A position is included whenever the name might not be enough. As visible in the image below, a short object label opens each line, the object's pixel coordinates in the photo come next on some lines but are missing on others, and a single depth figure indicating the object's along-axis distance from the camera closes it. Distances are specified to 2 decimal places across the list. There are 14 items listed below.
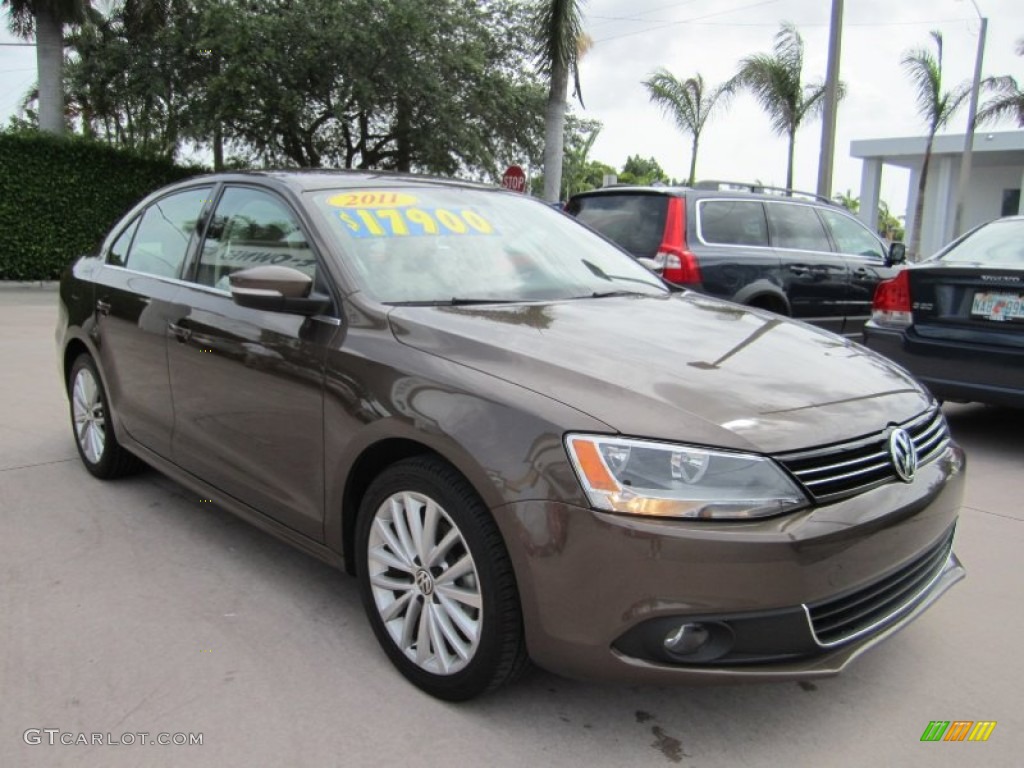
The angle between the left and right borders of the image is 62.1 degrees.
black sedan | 5.24
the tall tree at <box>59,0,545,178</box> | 17.20
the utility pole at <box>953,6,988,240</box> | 21.46
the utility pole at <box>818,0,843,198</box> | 12.82
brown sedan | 2.10
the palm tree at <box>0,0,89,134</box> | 17.00
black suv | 6.70
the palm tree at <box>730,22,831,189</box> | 21.31
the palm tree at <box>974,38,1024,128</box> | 25.97
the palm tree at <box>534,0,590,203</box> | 13.94
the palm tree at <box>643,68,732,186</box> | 24.42
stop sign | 13.17
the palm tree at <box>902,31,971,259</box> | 23.56
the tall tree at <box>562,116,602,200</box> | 22.17
